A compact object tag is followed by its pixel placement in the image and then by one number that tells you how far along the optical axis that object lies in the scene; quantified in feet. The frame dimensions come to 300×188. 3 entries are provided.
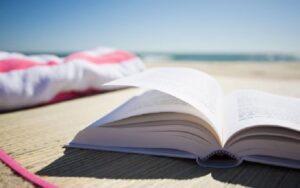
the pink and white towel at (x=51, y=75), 1.46
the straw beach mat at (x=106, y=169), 0.69
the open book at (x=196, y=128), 0.77
